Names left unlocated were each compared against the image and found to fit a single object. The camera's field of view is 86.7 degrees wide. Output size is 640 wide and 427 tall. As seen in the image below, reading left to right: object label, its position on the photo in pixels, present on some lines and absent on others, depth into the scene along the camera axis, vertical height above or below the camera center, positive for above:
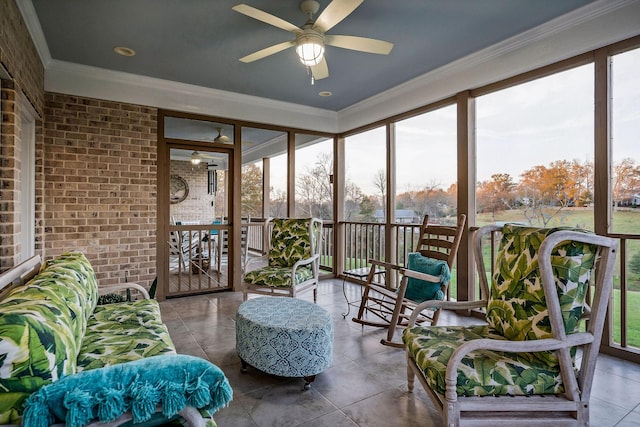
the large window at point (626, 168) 2.55 +0.36
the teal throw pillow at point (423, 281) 2.80 -0.54
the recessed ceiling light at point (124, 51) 3.27 +1.59
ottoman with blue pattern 2.09 -0.81
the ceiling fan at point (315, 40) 2.31 +1.30
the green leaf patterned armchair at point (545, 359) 1.43 -0.66
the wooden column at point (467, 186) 3.60 +0.30
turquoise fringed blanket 0.95 -0.53
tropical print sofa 0.95 -0.49
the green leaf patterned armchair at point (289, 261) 3.51 -0.55
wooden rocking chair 2.79 -0.57
